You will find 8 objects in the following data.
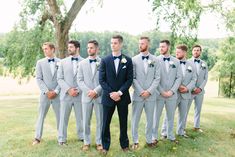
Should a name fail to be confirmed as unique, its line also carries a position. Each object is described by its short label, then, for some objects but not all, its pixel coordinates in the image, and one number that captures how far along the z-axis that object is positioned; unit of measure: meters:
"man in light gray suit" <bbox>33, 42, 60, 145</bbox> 5.13
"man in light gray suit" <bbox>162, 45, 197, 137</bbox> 5.69
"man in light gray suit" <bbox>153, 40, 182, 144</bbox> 5.30
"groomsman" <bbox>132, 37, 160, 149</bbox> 4.97
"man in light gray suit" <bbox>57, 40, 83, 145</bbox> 5.03
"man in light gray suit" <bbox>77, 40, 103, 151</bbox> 4.87
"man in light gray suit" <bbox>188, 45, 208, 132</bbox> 6.11
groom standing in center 4.66
